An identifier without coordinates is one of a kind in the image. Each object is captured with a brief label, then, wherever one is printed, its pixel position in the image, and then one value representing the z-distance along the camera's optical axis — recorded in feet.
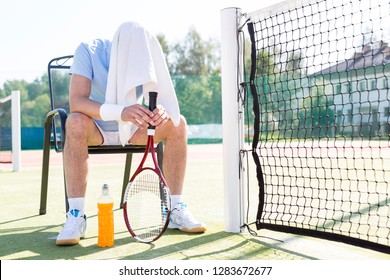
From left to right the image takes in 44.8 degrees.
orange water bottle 6.79
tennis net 6.95
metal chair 8.10
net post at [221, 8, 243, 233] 7.55
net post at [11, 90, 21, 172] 19.79
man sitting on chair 6.98
